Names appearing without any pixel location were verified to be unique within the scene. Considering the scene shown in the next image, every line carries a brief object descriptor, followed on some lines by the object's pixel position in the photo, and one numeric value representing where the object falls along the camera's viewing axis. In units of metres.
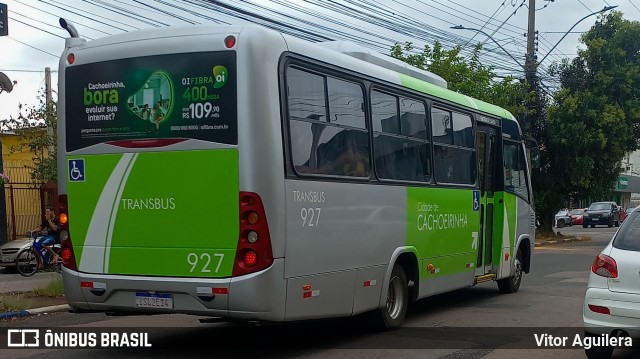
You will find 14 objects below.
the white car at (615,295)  7.06
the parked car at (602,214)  48.53
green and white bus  7.08
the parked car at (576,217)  53.30
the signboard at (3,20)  10.61
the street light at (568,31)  26.58
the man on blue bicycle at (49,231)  17.66
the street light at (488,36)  24.90
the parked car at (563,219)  45.46
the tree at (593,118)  30.81
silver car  18.34
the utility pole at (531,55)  29.75
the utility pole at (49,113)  24.11
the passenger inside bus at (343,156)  7.91
